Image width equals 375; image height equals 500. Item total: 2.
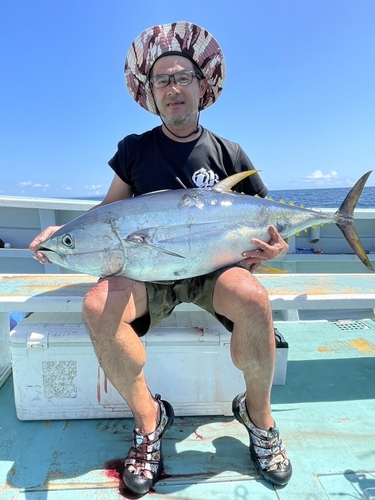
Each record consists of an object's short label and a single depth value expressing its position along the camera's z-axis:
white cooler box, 1.75
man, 1.42
